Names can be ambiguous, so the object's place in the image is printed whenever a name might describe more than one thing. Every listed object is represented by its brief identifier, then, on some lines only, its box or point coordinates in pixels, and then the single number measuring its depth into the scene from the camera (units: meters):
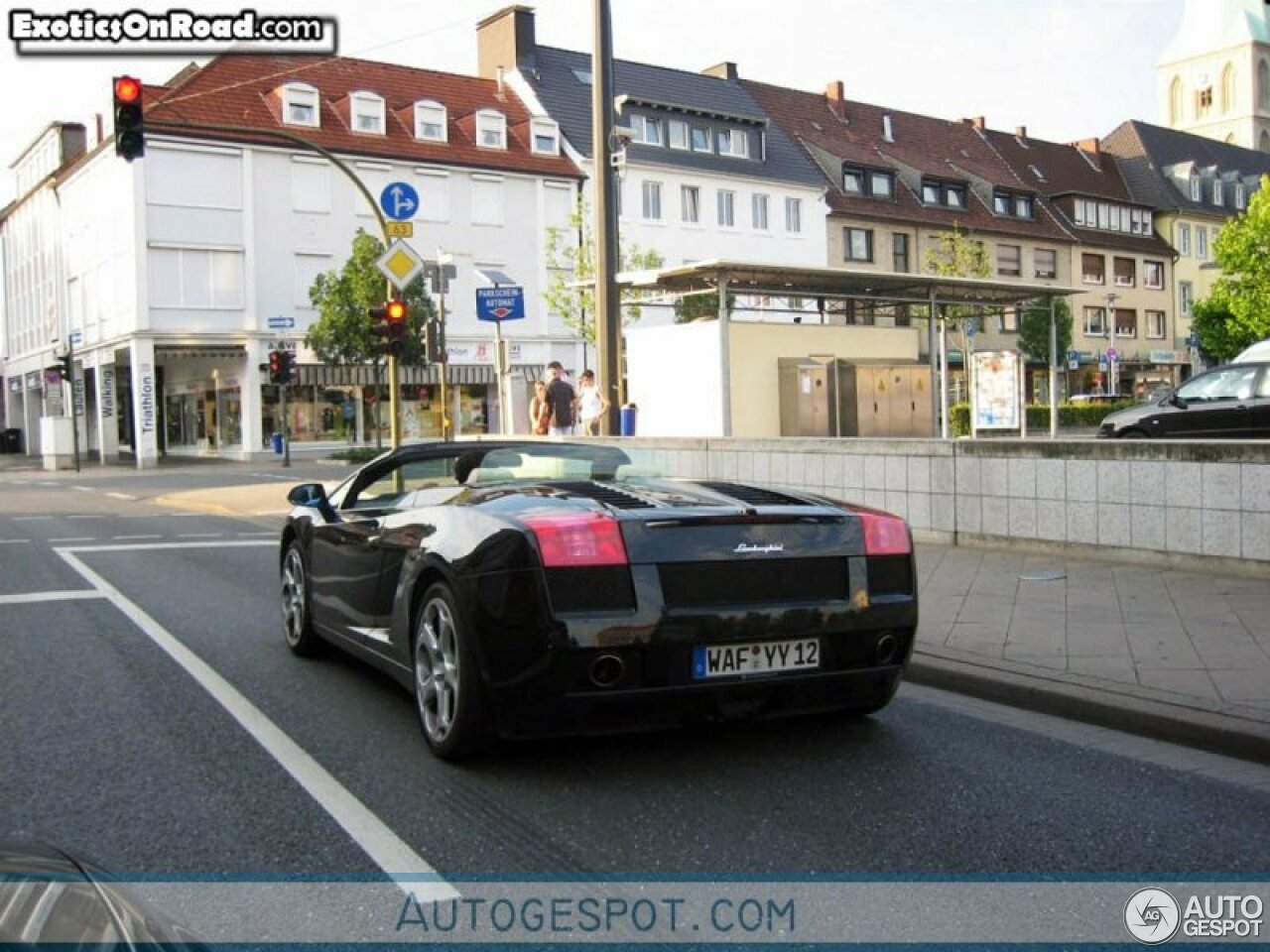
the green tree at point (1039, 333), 57.03
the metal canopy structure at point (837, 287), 17.62
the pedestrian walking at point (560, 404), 19.42
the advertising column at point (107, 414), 44.59
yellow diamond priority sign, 16.84
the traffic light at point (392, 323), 17.41
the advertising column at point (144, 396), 39.50
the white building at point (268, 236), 39.94
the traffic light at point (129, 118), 15.59
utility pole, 15.48
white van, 18.75
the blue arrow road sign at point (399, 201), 17.08
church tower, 105.81
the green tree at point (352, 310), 37.59
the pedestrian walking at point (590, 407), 19.62
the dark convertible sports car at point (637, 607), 4.54
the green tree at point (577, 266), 43.47
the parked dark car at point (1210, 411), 16.09
